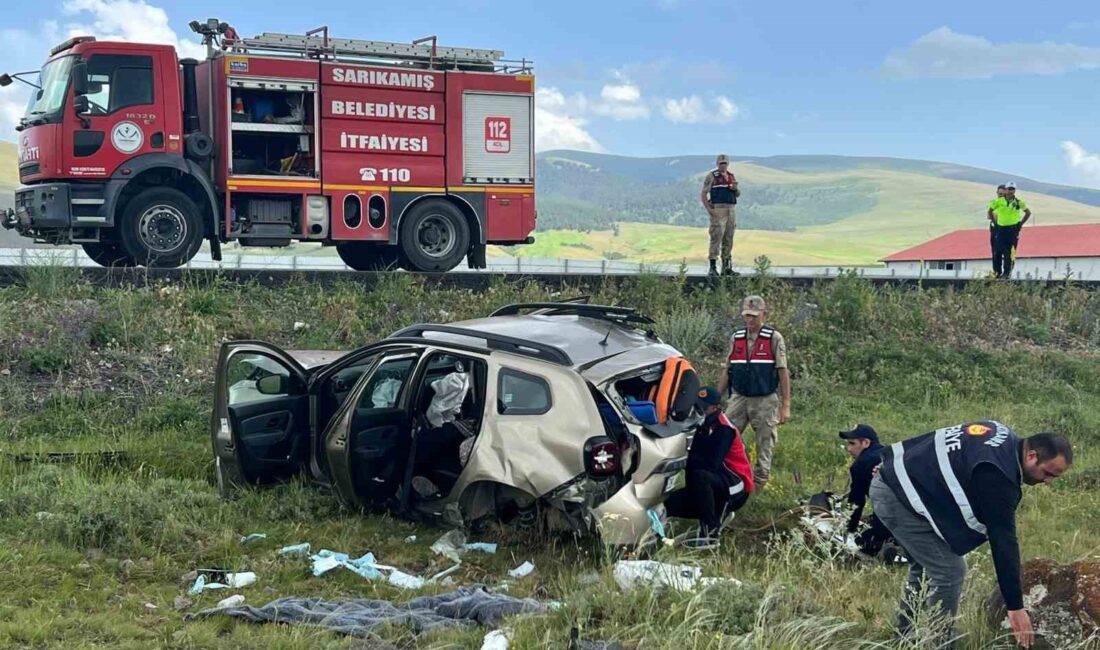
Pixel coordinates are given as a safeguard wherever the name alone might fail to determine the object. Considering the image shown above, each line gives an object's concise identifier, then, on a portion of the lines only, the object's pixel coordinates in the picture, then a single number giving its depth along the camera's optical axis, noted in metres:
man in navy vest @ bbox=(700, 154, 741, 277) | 13.42
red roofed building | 56.69
